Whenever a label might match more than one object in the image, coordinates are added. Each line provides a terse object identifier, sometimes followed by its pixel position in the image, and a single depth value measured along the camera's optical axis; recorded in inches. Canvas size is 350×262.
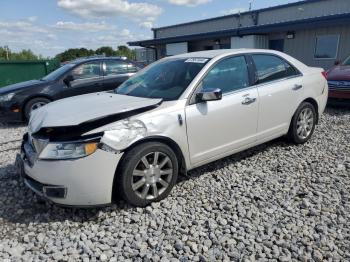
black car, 279.0
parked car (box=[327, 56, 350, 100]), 291.4
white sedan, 113.1
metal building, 549.6
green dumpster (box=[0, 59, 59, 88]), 480.1
